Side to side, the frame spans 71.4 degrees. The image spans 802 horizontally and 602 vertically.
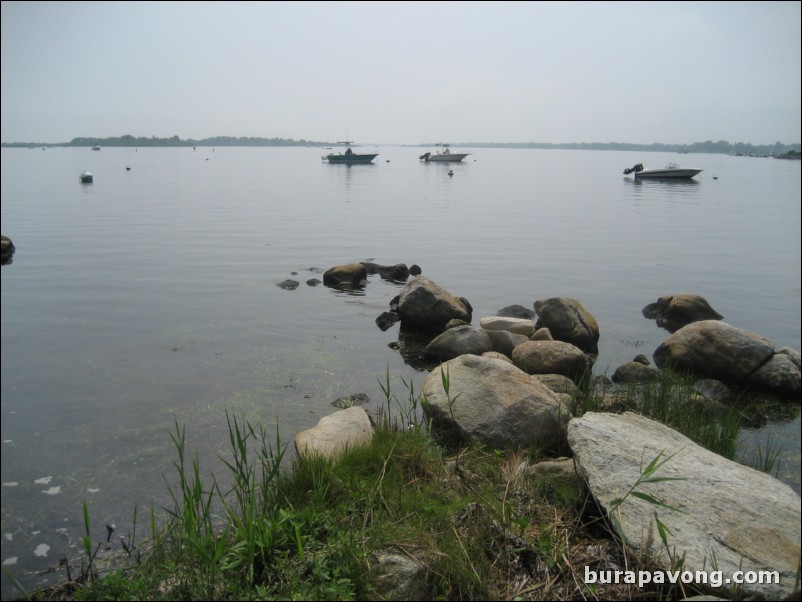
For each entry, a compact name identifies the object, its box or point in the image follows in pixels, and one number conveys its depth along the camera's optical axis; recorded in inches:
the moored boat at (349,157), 3501.5
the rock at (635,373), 378.0
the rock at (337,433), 227.1
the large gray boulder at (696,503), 136.6
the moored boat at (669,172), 2447.1
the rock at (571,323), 457.1
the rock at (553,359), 370.3
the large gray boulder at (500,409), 237.5
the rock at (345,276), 664.4
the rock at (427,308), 495.8
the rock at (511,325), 442.3
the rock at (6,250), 743.1
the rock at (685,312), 521.7
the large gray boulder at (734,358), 368.5
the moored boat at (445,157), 4107.8
